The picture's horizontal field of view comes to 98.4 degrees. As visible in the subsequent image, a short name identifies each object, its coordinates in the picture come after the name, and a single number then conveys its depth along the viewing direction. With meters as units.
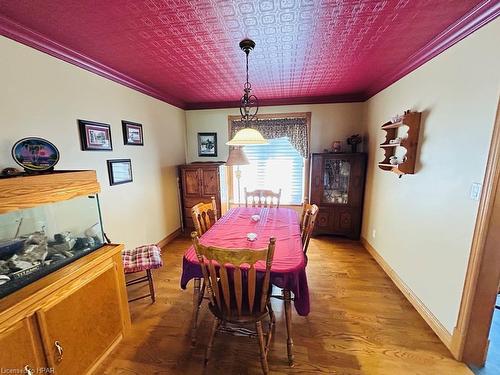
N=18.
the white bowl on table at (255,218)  2.34
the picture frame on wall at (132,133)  2.66
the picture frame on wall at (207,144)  4.12
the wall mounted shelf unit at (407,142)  2.05
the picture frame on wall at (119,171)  2.45
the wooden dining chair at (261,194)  3.12
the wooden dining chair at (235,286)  1.26
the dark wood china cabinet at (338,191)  3.49
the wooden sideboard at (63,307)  1.08
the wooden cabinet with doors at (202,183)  3.70
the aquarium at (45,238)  1.18
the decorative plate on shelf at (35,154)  1.45
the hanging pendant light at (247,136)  1.89
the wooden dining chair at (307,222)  1.93
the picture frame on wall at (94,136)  2.11
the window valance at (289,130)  3.79
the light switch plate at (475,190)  1.41
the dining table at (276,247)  1.42
